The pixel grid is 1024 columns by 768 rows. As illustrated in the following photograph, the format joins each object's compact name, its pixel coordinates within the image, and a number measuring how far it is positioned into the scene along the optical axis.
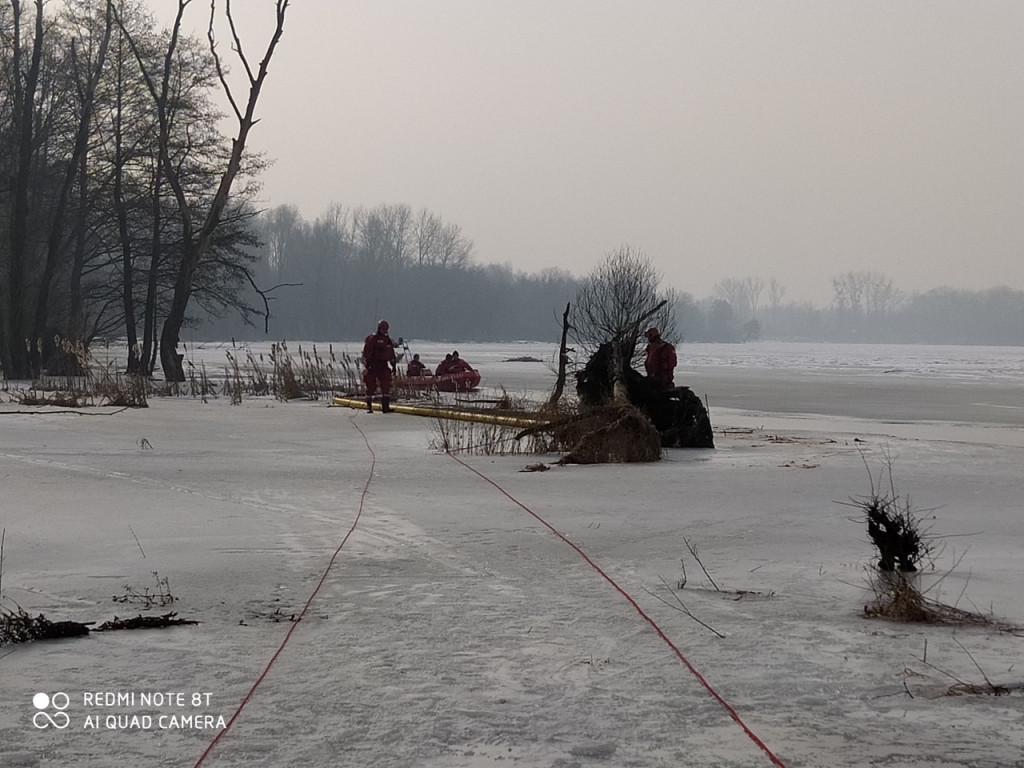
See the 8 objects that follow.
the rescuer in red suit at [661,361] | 17.67
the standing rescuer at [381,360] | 20.23
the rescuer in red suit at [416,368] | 25.72
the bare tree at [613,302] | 23.20
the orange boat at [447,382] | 24.44
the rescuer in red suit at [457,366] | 28.64
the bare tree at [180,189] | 30.09
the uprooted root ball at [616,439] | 12.73
